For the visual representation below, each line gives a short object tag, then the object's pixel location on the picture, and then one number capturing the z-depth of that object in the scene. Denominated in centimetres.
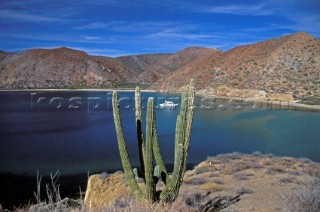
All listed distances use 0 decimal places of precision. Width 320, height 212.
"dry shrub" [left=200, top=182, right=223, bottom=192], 1148
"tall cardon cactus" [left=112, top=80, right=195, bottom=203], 693
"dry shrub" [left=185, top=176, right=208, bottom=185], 1257
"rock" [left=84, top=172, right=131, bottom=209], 1127
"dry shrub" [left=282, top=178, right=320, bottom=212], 651
